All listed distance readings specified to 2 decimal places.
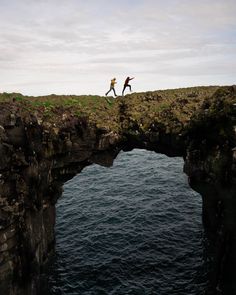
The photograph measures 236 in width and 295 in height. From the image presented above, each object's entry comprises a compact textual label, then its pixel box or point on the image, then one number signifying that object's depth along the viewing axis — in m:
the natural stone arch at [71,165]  25.66
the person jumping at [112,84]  39.41
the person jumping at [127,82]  39.47
